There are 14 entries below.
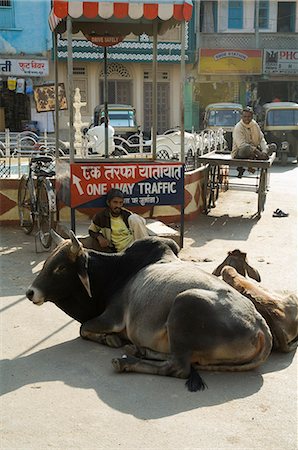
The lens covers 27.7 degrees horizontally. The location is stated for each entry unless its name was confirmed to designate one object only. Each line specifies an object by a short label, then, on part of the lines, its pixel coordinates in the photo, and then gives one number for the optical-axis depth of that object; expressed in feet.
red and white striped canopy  22.89
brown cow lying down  14.39
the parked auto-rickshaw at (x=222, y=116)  74.66
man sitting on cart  34.24
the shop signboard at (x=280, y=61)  93.50
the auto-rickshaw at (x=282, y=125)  70.18
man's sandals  34.14
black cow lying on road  12.79
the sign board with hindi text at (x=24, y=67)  79.15
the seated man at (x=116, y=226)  21.67
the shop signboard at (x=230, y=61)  93.04
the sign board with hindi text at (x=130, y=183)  24.50
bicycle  25.45
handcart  33.03
